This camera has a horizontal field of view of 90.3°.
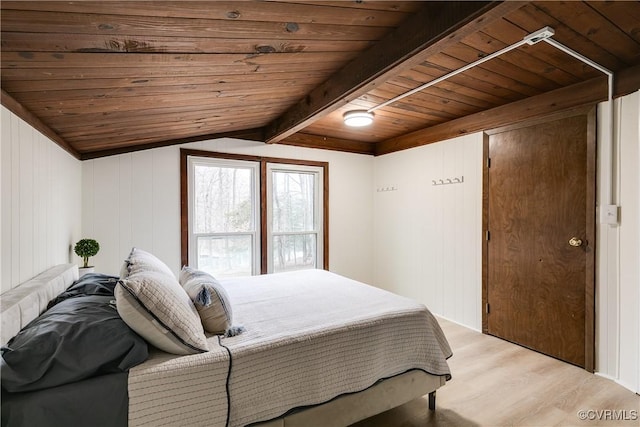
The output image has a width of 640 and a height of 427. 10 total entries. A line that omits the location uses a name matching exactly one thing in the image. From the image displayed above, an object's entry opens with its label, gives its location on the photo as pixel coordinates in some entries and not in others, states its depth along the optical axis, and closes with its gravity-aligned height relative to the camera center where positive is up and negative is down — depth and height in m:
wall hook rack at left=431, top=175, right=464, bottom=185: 3.67 +0.33
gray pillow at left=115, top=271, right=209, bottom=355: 1.42 -0.48
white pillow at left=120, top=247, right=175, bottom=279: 1.83 -0.33
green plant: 2.74 -0.32
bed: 1.27 -0.76
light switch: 2.46 -0.05
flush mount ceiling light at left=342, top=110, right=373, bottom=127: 3.33 +0.98
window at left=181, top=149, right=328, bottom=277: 3.73 -0.05
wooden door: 2.67 -0.28
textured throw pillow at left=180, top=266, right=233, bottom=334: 1.78 -0.55
